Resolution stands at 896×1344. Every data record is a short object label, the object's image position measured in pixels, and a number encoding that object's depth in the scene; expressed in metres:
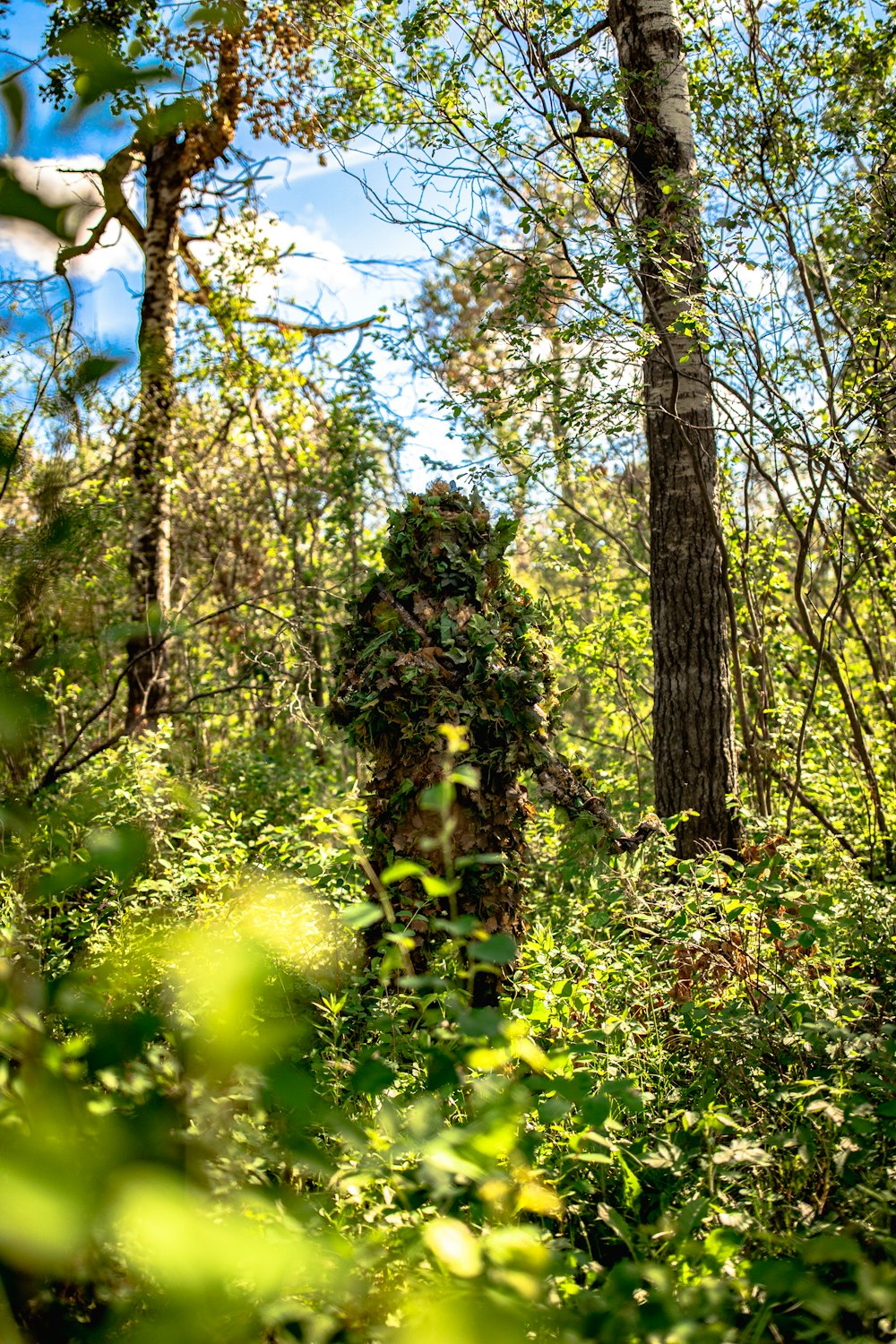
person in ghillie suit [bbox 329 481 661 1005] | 3.33
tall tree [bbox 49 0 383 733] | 7.18
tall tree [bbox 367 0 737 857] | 4.13
